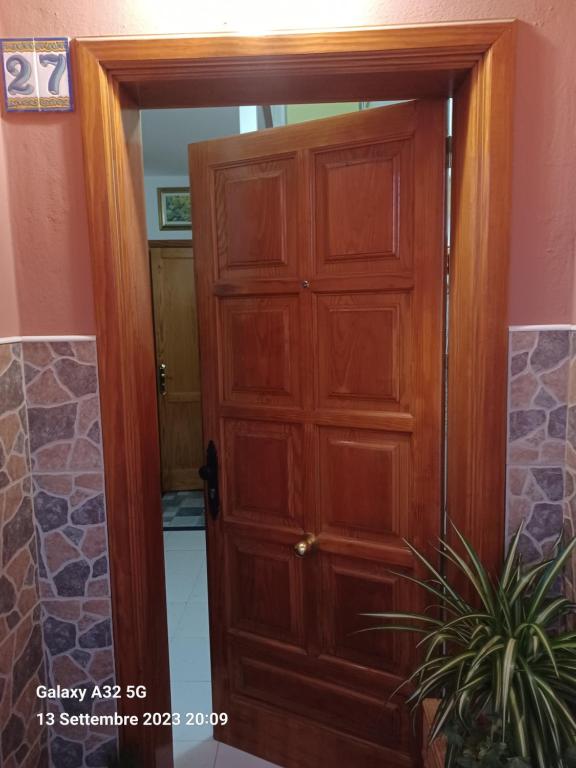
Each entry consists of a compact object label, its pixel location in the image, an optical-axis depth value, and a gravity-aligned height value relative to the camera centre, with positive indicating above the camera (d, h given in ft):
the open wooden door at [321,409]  4.95 -0.92
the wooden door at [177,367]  14.84 -1.33
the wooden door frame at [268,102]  3.99 +0.82
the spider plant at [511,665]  3.25 -2.22
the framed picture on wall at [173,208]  14.87 +2.96
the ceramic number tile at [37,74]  4.10 +1.84
